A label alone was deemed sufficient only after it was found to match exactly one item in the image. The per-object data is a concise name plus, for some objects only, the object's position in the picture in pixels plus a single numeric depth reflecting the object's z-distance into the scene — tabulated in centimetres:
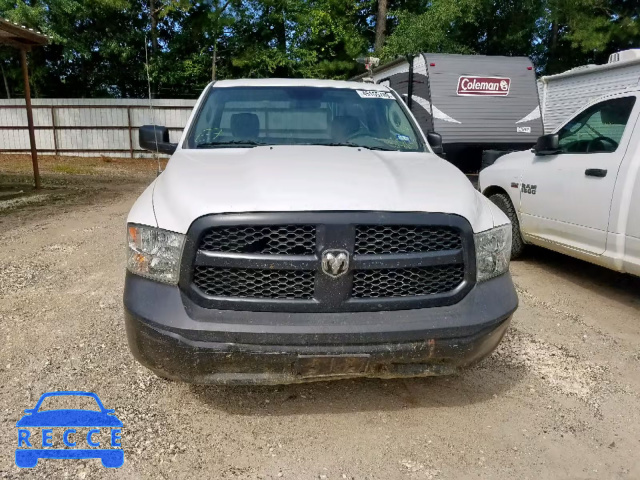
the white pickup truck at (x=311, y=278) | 239
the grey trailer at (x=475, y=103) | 952
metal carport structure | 946
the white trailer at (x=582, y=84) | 1010
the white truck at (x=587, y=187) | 438
